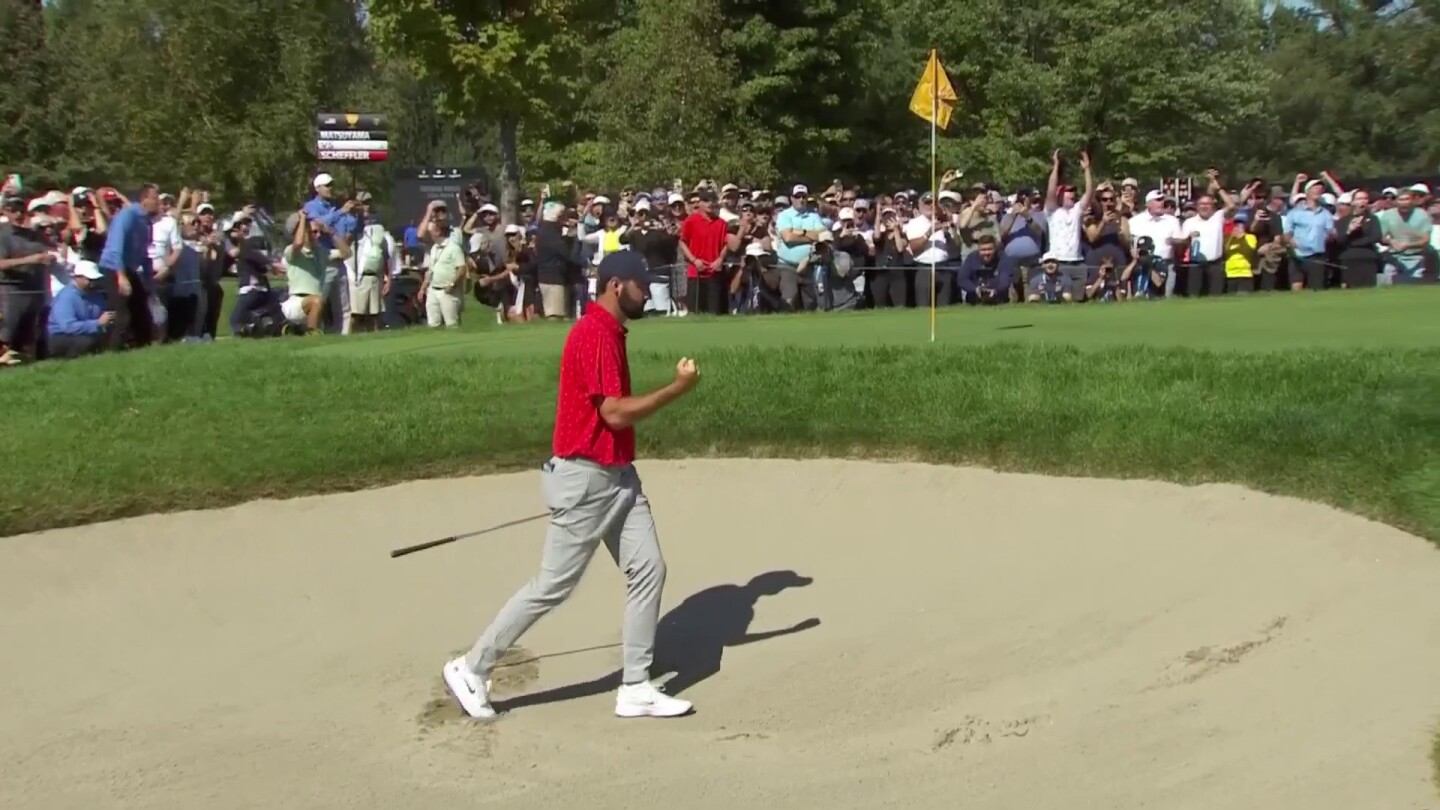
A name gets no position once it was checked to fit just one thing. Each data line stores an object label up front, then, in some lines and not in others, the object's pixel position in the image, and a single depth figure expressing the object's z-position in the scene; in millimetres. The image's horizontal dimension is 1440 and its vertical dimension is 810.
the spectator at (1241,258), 21594
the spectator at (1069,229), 20594
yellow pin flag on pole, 16328
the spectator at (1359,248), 21766
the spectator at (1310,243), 21812
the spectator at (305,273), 18484
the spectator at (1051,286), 20719
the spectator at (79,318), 16266
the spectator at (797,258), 21125
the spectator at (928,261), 21094
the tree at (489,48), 35219
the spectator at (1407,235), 21906
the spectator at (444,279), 19125
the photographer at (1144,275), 21219
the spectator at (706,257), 20812
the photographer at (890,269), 21391
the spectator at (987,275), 20781
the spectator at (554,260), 20094
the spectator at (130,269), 17016
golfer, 6809
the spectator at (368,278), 19891
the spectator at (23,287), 15812
